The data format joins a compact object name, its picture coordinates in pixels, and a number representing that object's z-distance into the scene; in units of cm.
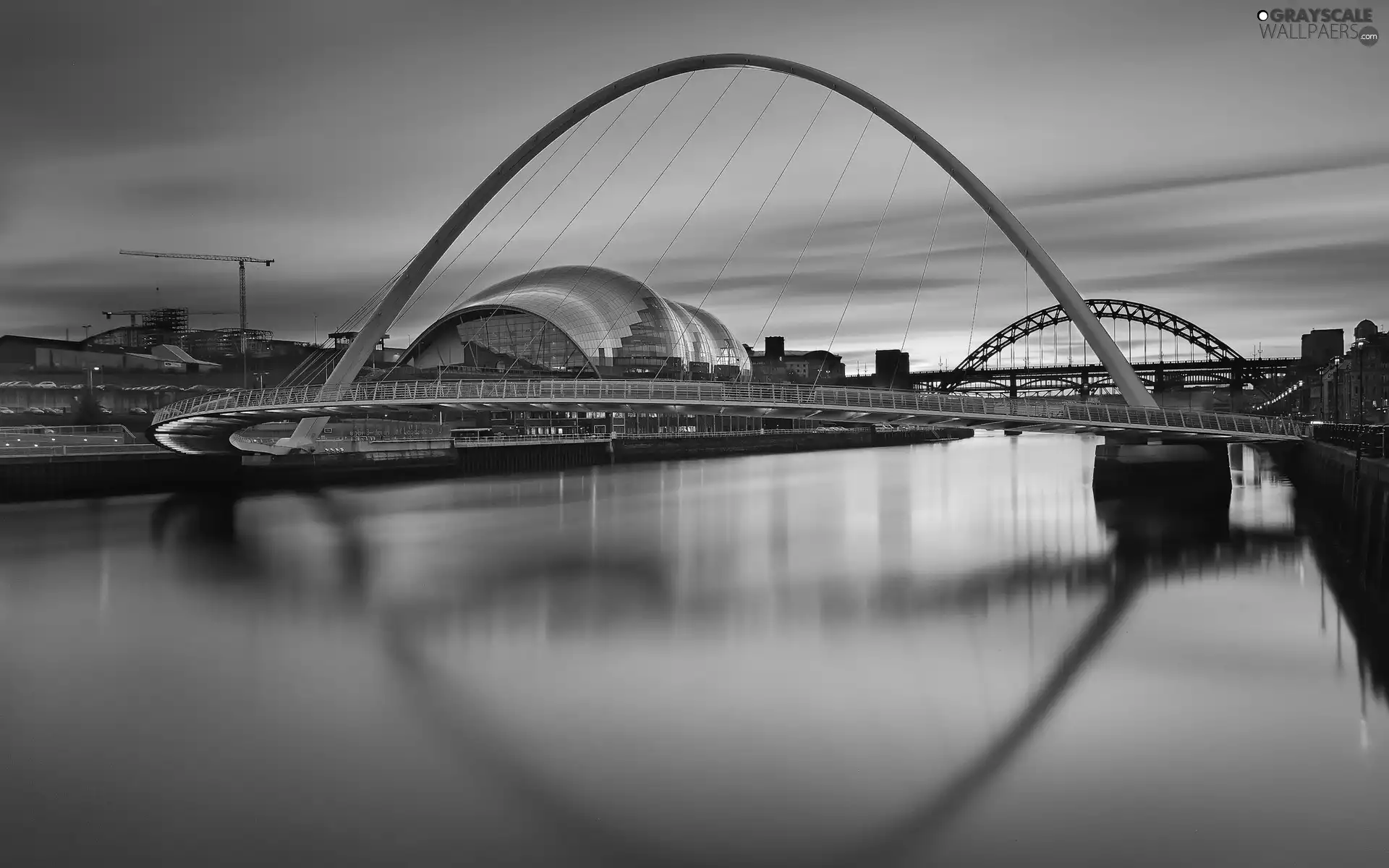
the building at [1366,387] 7431
